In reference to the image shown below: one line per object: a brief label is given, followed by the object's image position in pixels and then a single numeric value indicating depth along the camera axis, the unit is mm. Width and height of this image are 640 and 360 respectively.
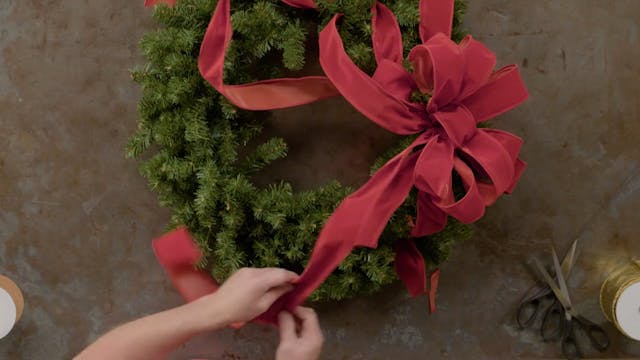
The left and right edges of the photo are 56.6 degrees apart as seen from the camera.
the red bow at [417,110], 1104
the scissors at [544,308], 1438
